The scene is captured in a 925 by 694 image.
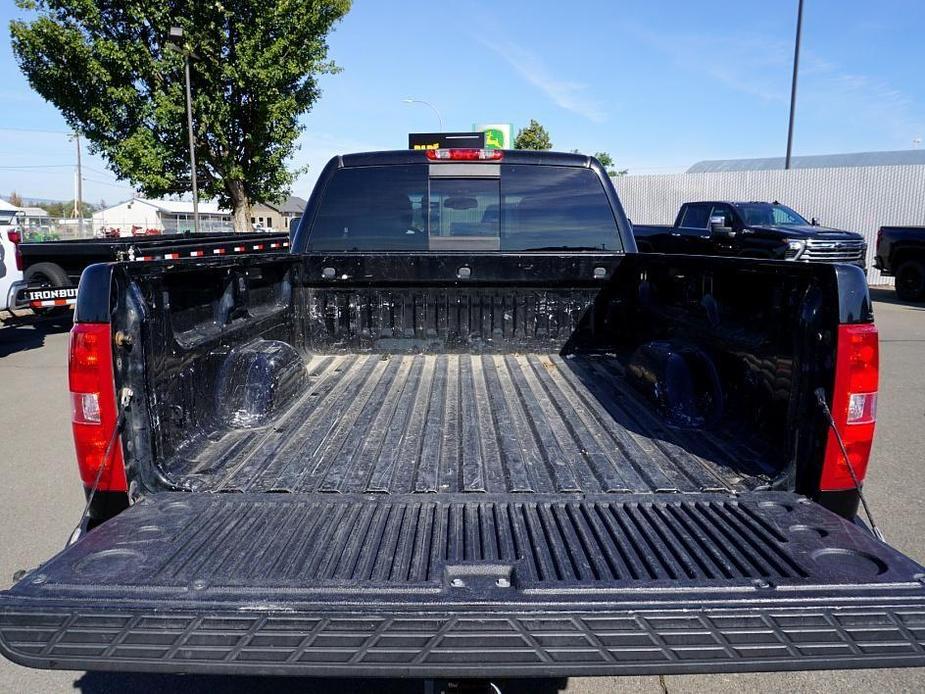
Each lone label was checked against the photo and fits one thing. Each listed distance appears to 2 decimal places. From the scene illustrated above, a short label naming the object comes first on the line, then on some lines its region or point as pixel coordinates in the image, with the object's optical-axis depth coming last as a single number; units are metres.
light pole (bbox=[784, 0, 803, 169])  19.50
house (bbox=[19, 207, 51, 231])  40.99
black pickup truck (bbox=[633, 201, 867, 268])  13.28
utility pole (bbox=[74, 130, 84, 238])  56.33
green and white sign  19.52
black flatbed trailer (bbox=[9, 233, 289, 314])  9.92
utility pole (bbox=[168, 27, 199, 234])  18.62
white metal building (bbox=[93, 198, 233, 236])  75.06
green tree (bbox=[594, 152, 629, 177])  49.03
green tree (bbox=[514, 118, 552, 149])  39.40
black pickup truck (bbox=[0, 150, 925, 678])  1.49
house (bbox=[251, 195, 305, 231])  78.19
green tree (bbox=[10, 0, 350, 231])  19.45
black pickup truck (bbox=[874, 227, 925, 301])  15.86
